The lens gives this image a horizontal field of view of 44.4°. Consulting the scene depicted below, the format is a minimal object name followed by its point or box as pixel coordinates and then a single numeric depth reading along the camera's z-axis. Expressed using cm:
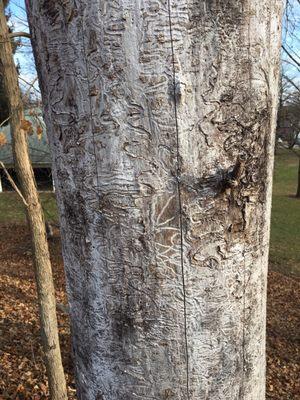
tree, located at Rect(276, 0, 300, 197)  1998
